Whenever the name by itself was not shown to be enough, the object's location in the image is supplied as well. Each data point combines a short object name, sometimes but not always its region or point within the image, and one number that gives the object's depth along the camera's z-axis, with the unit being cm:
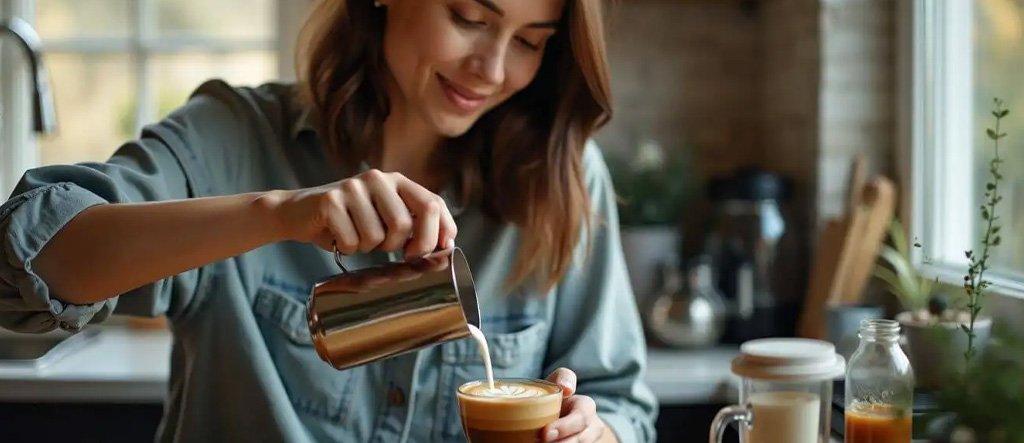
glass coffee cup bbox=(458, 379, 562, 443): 106
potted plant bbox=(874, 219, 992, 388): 158
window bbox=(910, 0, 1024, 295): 181
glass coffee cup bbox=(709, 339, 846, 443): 116
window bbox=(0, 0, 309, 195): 287
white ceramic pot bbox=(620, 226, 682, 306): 249
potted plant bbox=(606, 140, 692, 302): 250
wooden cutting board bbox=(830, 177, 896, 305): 213
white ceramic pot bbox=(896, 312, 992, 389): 156
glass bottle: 109
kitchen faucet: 229
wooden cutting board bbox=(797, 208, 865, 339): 216
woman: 135
